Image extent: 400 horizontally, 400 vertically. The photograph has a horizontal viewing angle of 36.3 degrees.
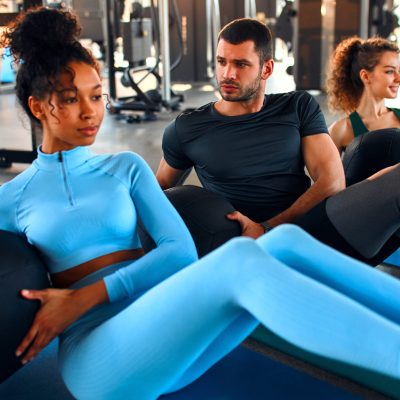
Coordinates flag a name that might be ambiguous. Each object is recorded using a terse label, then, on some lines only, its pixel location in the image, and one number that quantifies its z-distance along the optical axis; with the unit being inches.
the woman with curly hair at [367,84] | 100.2
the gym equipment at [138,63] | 225.9
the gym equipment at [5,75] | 331.7
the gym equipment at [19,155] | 152.9
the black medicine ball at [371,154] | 81.7
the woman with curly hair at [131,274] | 41.3
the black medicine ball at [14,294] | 48.7
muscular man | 78.7
